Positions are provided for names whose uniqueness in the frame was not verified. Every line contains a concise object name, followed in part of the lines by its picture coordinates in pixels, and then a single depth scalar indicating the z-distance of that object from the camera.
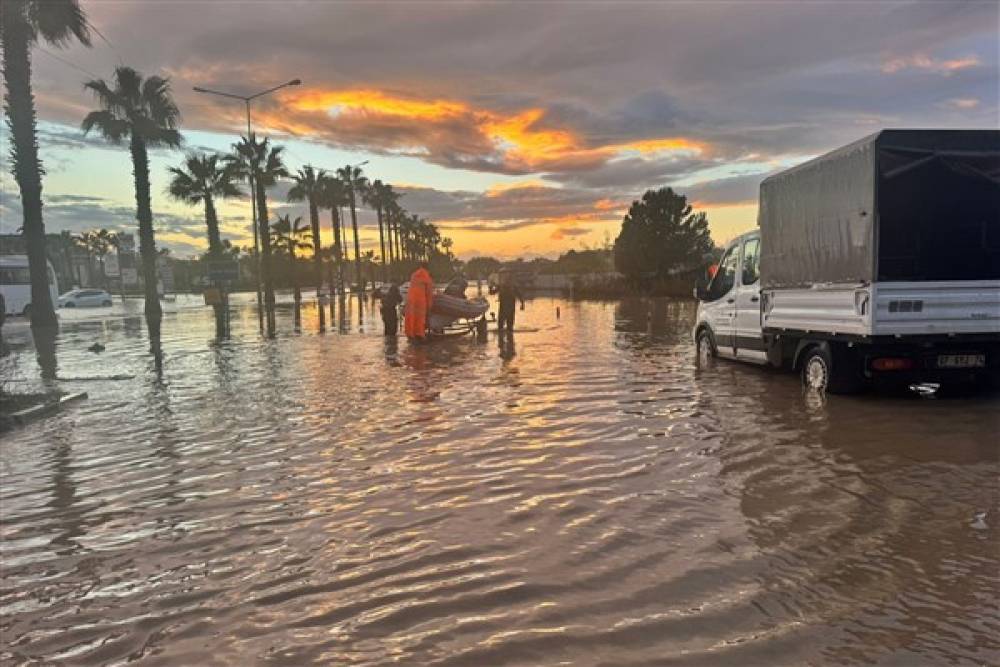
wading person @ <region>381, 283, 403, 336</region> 20.52
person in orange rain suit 18.53
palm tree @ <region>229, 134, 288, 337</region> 47.19
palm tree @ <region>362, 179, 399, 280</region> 86.12
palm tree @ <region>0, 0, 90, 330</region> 24.95
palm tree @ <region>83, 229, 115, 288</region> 129.75
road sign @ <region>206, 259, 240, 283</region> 45.00
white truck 8.47
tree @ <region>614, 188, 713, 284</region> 56.88
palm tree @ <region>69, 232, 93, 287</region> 123.98
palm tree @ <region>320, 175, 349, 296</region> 65.12
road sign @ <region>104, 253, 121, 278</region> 83.16
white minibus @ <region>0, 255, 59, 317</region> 34.75
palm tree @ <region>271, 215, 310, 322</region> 68.50
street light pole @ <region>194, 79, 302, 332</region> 38.79
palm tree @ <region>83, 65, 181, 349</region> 33.72
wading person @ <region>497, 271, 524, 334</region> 20.78
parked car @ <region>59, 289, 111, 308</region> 49.31
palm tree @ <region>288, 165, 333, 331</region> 59.81
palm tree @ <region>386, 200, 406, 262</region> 95.24
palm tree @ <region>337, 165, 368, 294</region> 72.56
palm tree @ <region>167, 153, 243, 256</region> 48.31
